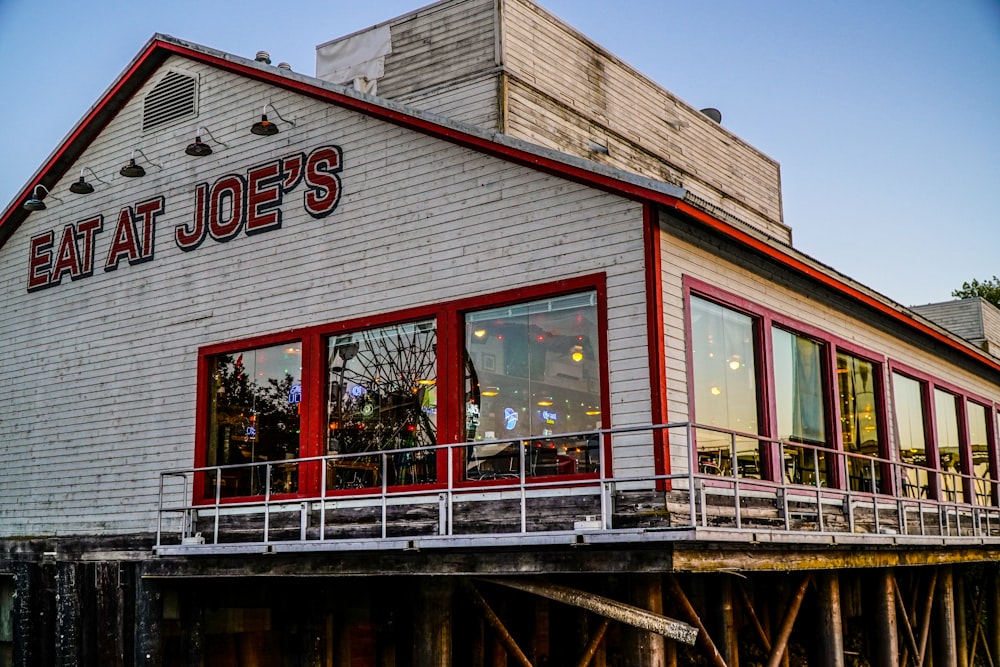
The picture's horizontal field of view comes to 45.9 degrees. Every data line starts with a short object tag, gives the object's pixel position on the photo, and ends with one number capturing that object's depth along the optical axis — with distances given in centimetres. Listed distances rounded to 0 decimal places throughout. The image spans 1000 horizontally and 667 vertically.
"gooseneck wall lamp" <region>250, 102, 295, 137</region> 1566
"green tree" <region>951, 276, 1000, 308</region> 6606
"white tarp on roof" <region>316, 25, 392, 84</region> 1992
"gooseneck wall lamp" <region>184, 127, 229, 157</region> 1667
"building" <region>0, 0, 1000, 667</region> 1259
